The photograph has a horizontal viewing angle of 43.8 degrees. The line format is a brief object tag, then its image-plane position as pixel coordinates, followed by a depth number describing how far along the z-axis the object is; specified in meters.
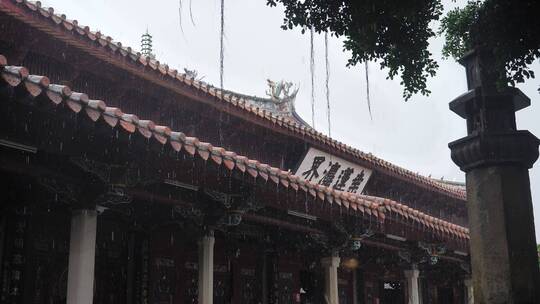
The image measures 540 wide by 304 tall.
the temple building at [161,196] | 5.95
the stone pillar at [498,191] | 4.50
